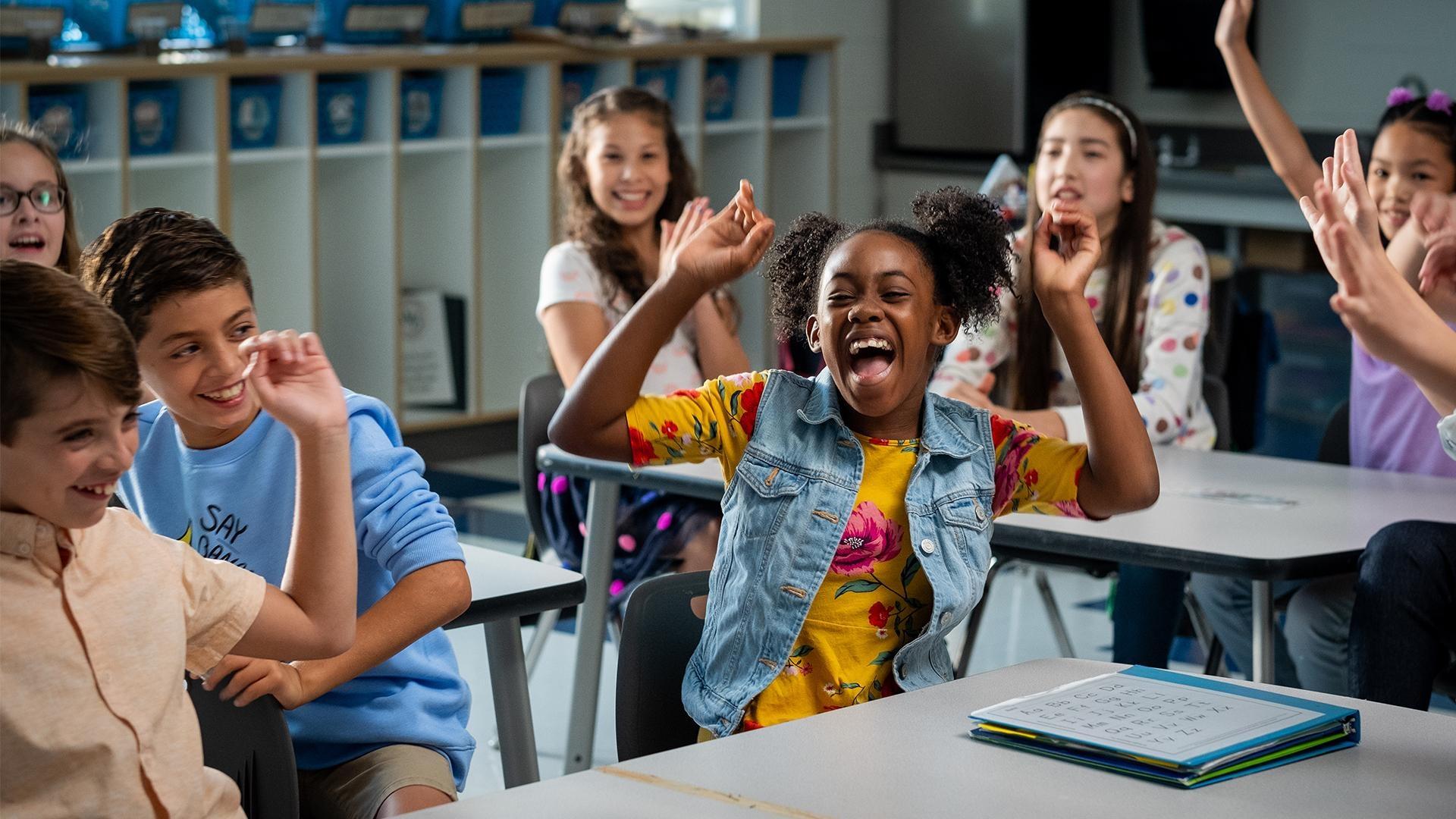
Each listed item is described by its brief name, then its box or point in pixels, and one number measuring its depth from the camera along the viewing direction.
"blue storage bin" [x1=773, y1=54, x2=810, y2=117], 6.60
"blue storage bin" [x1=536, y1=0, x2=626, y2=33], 5.97
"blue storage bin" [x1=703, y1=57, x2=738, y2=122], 6.40
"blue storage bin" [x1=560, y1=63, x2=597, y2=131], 5.95
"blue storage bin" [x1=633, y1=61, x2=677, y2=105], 6.13
